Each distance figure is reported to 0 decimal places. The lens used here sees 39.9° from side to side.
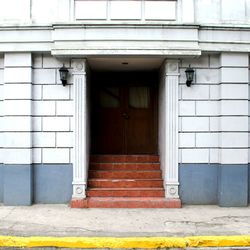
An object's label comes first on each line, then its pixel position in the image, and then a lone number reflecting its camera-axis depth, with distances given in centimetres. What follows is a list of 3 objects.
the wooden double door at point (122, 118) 1044
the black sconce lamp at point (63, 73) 841
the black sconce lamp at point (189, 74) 848
